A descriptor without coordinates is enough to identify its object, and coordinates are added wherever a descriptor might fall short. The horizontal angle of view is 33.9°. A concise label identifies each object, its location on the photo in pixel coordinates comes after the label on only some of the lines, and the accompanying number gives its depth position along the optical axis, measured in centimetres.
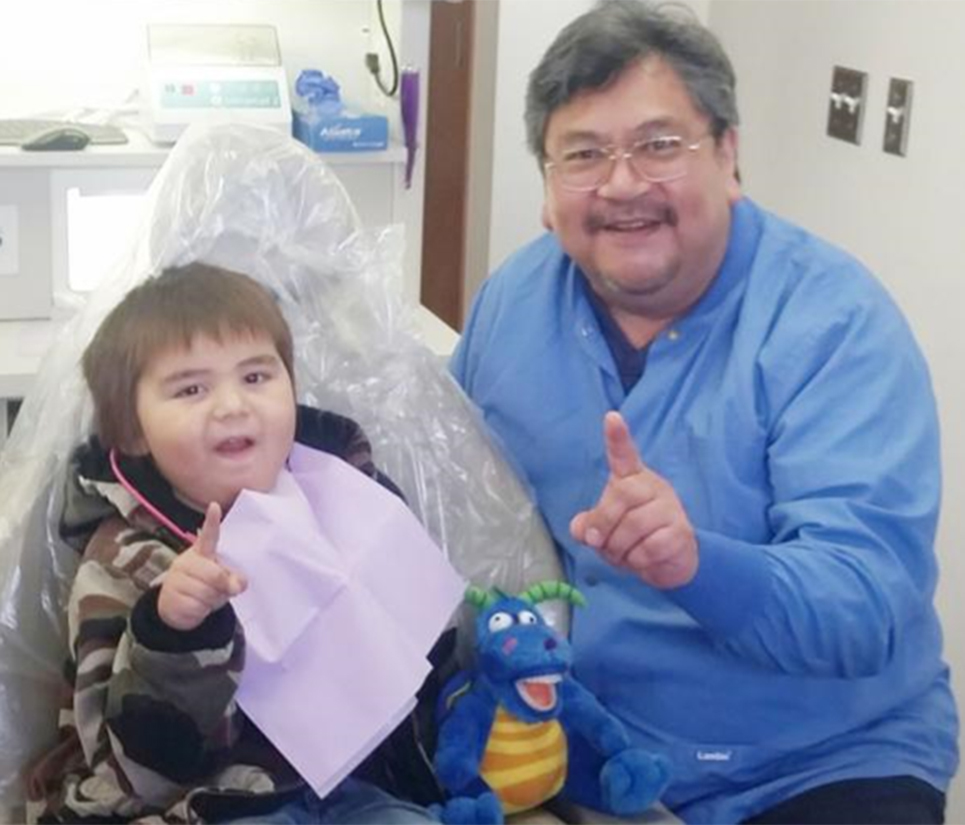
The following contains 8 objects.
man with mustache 150
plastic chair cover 162
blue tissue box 250
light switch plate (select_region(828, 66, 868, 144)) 260
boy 129
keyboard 240
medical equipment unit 247
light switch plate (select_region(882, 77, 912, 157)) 246
